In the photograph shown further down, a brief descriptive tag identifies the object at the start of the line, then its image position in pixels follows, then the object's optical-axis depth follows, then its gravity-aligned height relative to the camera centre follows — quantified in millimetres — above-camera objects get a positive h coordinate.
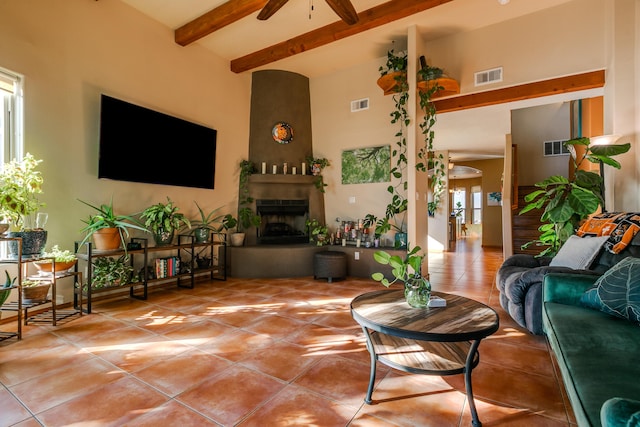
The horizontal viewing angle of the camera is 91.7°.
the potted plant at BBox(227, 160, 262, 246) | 5191 +235
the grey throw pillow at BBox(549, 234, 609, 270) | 2496 -283
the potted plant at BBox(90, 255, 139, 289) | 3270 -584
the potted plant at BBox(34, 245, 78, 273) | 2822 -393
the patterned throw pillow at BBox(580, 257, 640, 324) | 1575 -398
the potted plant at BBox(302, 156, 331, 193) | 5465 +876
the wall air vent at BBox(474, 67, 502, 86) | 4166 +1938
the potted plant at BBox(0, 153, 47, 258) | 2578 +141
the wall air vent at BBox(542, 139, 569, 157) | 7168 +1643
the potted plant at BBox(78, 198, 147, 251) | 3266 -109
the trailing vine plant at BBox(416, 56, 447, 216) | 4098 +1579
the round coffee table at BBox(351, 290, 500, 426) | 1477 -537
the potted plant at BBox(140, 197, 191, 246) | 3729 -28
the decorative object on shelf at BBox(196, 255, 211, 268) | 4531 -633
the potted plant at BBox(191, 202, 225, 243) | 4367 -87
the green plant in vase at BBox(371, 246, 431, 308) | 1823 -387
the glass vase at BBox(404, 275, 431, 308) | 1862 -444
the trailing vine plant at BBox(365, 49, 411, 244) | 4395 +868
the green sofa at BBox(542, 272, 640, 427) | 942 -539
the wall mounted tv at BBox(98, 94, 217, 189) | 3547 +931
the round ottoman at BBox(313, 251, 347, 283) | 4590 -699
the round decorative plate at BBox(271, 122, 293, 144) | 5488 +1529
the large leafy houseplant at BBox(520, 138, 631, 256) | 3205 +221
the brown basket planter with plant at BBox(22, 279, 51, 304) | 2719 -646
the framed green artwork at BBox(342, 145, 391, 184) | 4934 +886
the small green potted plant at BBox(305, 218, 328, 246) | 5223 -210
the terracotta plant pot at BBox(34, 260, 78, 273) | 2822 -433
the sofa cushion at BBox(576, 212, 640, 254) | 2379 -79
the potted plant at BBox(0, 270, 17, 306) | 2369 -563
